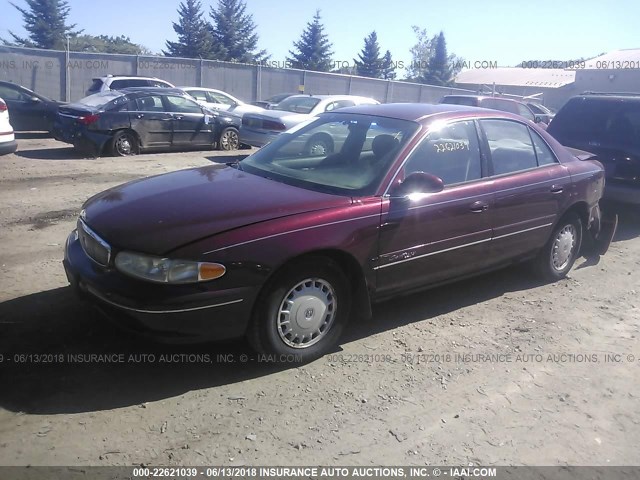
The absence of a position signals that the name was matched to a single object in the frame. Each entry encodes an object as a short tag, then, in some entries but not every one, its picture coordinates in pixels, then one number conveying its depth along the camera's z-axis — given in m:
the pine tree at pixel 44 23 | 52.00
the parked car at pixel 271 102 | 17.36
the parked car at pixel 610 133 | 7.64
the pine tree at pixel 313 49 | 52.88
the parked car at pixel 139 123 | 11.22
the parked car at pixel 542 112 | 19.03
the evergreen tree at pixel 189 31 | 49.78
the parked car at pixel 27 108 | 13.55
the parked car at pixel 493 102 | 14.39
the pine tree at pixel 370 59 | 58.31
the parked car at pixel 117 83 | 15.09
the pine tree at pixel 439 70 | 56.72
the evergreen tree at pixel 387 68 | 59.69
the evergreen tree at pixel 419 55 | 62.42
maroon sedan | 3.30
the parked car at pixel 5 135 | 8.33
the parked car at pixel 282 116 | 11.82
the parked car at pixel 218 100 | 15.15
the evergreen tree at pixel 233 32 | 51.03
